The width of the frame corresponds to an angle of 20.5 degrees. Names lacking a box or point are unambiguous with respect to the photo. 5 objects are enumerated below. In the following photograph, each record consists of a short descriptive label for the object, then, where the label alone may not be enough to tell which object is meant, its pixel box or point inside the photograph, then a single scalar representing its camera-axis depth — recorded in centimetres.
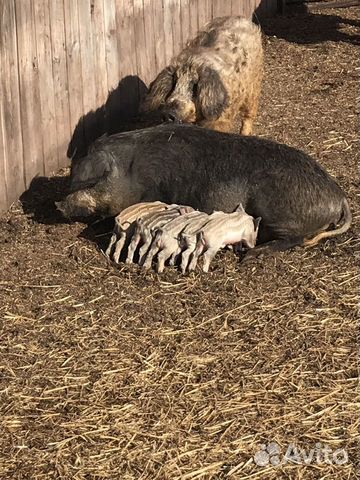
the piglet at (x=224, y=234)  604
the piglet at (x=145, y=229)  613
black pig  639
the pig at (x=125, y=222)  626
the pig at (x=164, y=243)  607
